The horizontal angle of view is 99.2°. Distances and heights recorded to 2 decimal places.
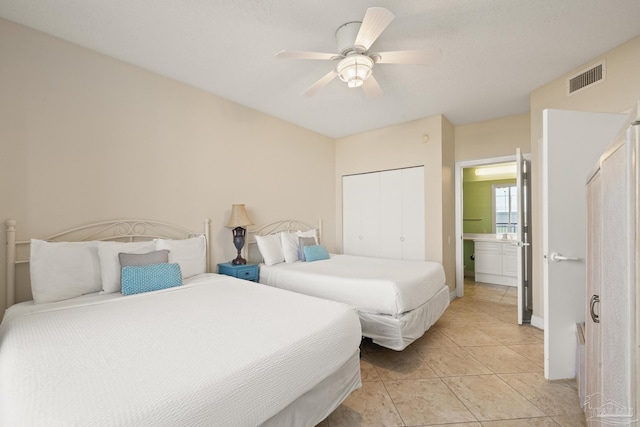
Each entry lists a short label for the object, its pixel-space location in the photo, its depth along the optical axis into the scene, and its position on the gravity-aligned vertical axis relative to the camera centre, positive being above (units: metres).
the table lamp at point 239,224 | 3.29 -0.10
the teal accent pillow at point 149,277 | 2.12 -0.50
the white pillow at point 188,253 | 2.60 -0.37
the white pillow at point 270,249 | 3.48 -0.43
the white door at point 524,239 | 3.34 -0.30
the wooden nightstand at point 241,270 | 3.15 -0.64
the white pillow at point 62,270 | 1.92 -0.40
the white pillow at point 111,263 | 2.15 -0.38
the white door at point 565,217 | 2.03 -0.01
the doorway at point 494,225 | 3.43 -0.18
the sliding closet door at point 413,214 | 4.18 +0.03
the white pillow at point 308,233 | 4.08 -0.27
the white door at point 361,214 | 4.69 +0.03
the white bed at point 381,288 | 2.39 -0.72
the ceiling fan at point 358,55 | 1.92 +1.21
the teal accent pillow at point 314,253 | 3.71 -0.52
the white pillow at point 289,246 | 3.70 -0.42
